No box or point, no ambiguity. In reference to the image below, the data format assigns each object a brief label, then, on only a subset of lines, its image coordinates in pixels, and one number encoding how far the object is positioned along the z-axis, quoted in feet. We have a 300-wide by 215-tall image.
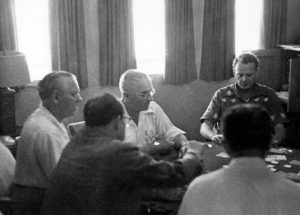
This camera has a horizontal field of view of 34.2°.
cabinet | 13.24
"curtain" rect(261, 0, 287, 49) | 19.84
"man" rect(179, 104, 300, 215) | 5.32
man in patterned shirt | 13.28
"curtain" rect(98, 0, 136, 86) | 18.43
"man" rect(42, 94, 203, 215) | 6.97
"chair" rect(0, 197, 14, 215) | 8.73
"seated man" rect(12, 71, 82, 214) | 8.50
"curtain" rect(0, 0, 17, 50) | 17.02
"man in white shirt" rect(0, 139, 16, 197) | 9.40
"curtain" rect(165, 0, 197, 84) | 18.98
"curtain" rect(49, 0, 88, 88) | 17.83
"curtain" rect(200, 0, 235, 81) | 19.38
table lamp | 15.17
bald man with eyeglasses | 11.61
